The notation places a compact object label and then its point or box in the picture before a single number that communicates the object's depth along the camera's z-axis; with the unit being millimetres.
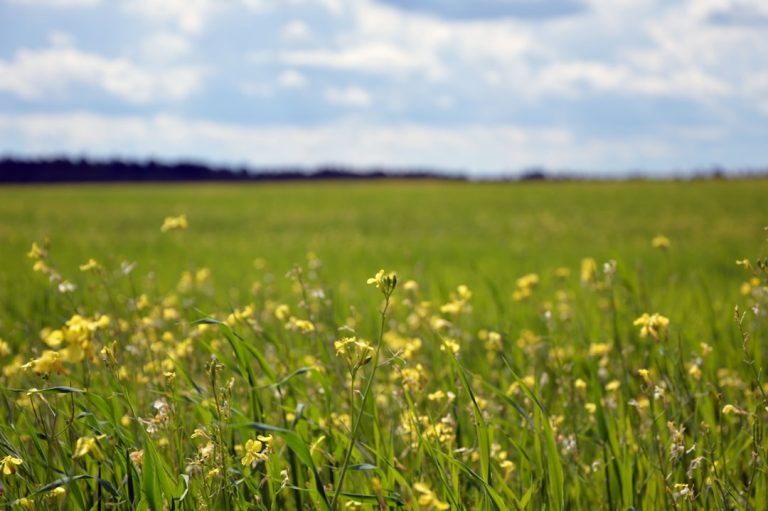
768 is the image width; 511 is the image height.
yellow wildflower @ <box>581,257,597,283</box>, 4357
